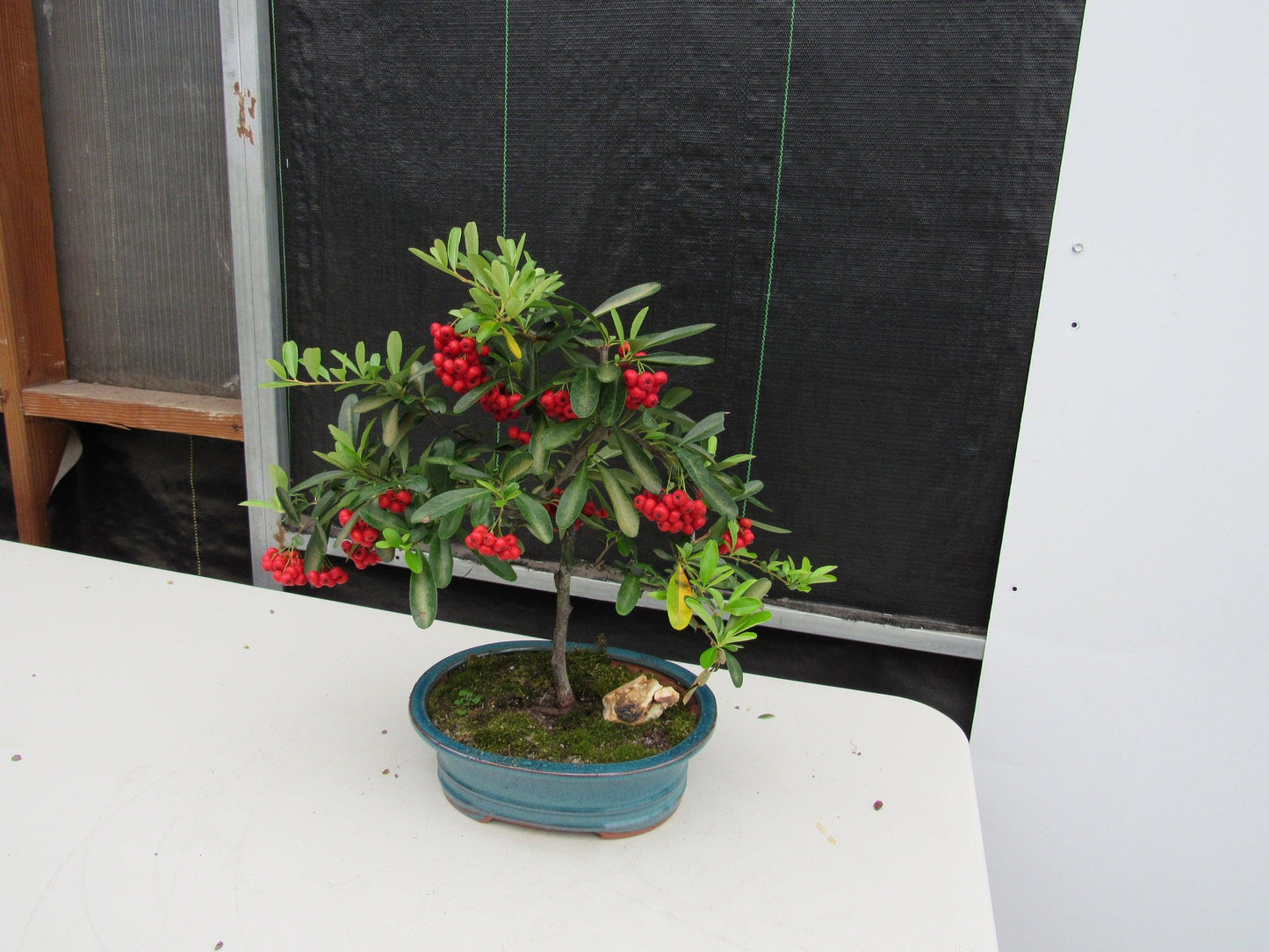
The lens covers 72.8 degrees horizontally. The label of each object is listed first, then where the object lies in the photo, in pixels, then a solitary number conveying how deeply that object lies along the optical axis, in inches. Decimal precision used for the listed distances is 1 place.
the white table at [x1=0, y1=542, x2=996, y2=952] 28.5
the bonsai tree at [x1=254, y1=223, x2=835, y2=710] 29.6
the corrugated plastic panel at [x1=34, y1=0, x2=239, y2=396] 56.9
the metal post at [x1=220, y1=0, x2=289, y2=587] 51.5
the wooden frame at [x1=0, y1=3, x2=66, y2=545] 58.3
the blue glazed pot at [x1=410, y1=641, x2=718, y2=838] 31.3
